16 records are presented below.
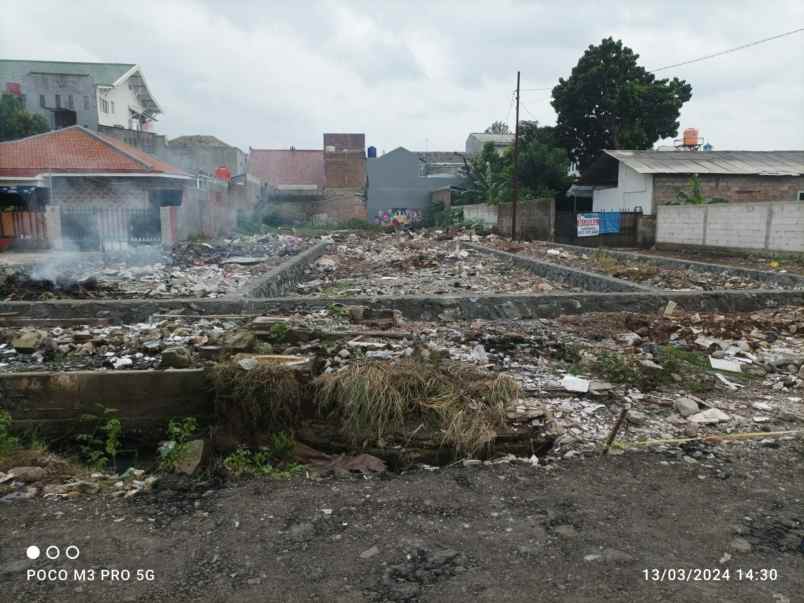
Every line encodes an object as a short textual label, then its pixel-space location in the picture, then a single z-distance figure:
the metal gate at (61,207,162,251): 16.81
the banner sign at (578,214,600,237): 20.59
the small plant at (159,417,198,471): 3.48
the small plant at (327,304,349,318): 6.32
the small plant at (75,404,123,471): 3.71
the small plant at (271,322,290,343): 4.94
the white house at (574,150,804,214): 20.33
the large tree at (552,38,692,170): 27.64
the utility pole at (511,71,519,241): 19.83
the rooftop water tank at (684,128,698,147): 26.48
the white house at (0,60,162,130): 32.03
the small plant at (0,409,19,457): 3.55
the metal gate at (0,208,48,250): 15.92
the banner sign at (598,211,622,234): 20.30
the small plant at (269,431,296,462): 3.63
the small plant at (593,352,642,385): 4.47
